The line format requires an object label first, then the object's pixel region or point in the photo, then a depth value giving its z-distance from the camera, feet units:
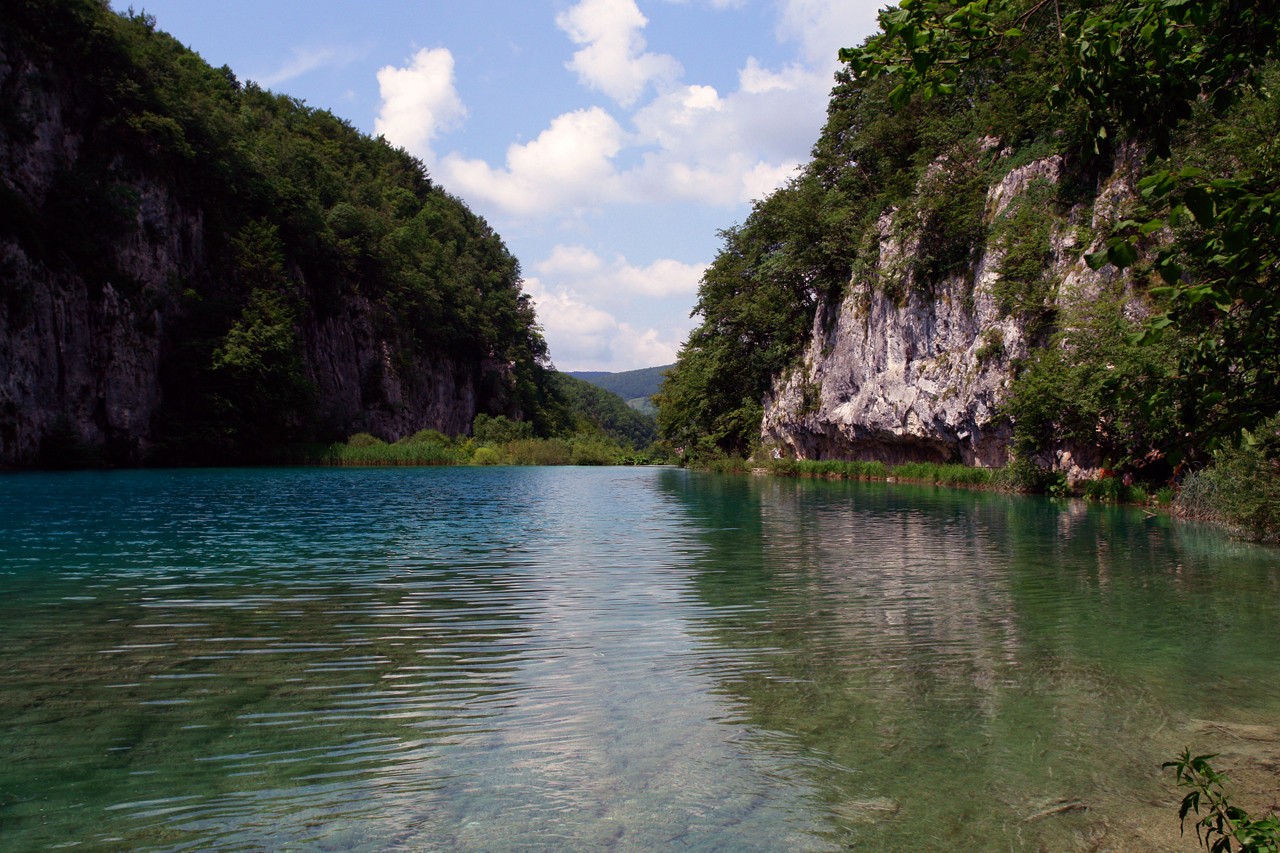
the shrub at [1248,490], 51.08
